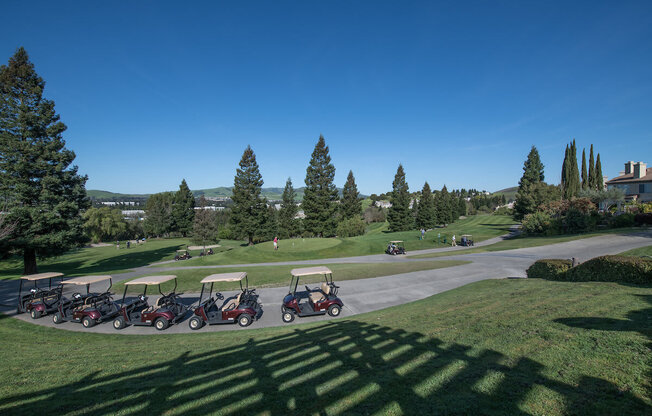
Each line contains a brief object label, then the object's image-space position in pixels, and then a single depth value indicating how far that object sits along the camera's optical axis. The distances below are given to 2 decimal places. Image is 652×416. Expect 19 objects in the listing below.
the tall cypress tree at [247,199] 51.38
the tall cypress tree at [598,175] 57.02
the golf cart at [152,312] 11.93
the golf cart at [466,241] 38.06
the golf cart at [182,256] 35.22
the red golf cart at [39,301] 13.40
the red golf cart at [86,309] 12.33
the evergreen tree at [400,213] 62.16
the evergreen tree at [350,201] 67.50
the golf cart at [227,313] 12.00
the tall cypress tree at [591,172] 56.72
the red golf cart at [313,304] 12.55
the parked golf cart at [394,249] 32.52
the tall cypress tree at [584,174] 56.09
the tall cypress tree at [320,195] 54.24
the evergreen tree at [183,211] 71.06
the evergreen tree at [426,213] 66.19
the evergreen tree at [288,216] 63.65
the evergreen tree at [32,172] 22.66
